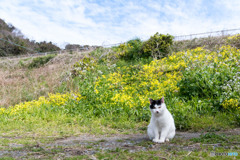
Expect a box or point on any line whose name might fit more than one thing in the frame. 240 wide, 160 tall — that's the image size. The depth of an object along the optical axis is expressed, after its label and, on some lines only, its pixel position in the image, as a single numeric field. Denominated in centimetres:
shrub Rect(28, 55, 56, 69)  1517
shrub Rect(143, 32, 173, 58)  1134
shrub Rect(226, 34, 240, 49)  1049
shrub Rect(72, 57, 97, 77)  1039
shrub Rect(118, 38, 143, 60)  1213
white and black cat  339
